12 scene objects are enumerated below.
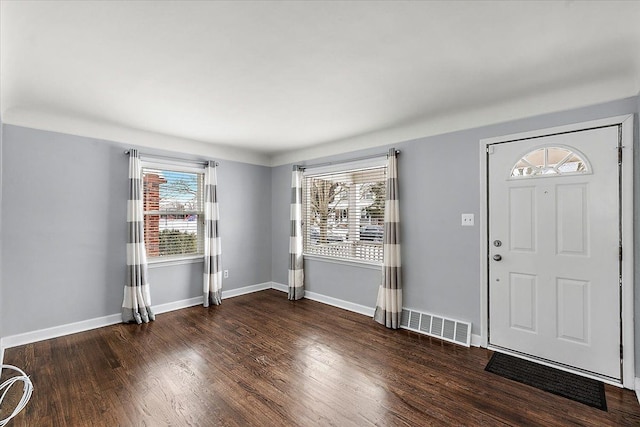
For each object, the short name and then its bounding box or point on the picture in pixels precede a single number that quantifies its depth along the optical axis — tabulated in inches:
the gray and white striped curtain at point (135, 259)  145.2
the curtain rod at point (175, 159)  155.8
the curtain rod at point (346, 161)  153.1
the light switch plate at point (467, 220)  124.2
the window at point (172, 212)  161.0
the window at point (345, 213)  159.5
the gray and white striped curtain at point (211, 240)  175.0
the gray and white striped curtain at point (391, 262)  140.9
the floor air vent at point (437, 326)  123.5
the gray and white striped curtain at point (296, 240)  188.9
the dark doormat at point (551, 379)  87.3
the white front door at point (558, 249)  96.0
